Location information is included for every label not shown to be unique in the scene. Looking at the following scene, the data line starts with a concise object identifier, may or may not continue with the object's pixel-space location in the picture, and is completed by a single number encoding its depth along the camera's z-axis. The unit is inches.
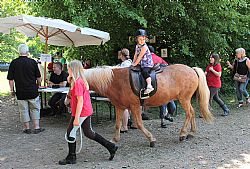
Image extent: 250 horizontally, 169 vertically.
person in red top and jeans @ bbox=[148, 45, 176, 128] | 288.4
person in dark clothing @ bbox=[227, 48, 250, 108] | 370.0
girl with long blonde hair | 185.2
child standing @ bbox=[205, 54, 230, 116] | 335.0
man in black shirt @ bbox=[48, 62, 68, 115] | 327.6
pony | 225.5
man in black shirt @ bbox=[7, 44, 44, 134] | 260.7
